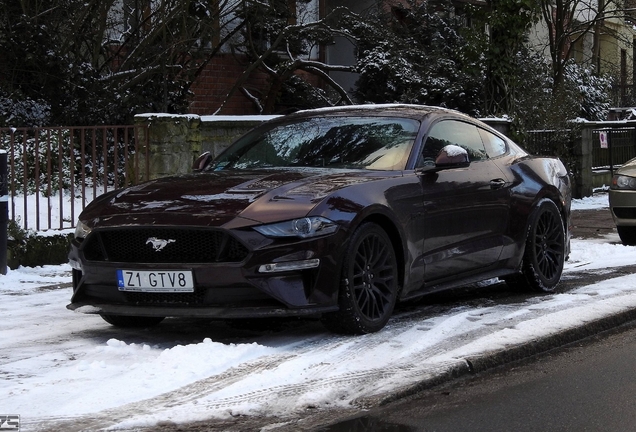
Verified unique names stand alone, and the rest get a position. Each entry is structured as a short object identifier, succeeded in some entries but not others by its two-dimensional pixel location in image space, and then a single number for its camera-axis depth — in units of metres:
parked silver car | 13.16
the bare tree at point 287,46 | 19.27
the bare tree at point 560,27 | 25.14
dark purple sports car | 6.41
